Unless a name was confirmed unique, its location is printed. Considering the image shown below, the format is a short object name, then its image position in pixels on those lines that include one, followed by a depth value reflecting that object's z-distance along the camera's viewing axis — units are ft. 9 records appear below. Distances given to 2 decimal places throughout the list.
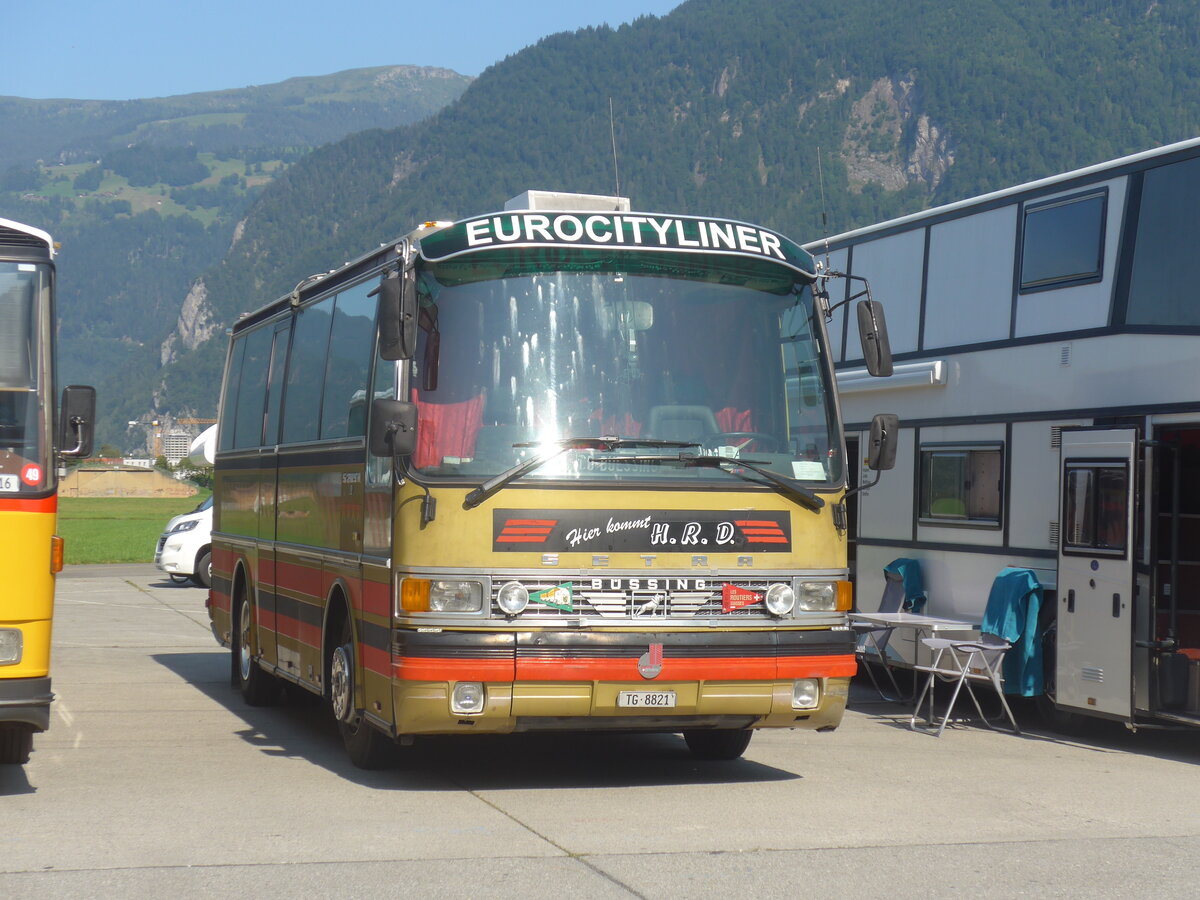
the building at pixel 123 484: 417.49
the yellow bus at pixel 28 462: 26.99
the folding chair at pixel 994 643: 39.39
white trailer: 36.76
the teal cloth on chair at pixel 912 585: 45.19
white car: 92.32
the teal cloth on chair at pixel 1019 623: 40.09
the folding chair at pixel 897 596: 45.21
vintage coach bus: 28.37
